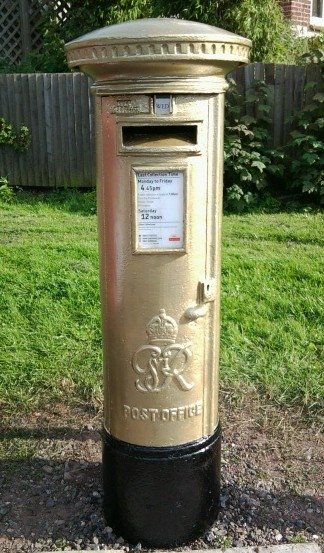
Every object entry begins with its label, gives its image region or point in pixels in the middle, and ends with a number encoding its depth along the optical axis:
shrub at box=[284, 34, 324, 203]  7.22
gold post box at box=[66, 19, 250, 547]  1.97
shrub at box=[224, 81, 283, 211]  7.24
